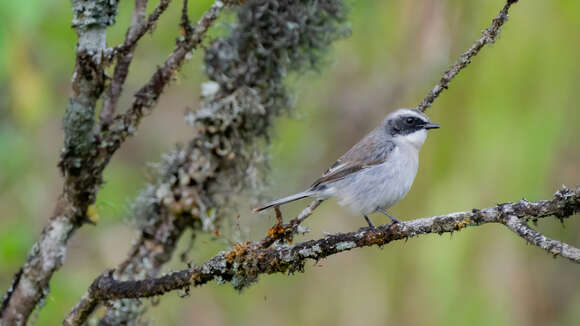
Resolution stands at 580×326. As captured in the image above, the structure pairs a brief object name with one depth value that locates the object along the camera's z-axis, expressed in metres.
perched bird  7.50
